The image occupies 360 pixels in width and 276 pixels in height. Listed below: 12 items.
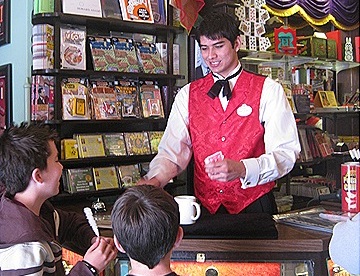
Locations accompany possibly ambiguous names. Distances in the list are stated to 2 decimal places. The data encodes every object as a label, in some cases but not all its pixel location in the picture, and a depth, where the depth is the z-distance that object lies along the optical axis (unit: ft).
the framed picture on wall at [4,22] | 11.68
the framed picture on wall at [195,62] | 13.03
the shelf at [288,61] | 14.78
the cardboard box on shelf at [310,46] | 16.22
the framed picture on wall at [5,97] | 11.53
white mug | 5.80
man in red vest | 7.37
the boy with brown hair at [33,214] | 4.98
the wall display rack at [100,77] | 10.93
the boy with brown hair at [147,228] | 4.43
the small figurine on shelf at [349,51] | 18.26
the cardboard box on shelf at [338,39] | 18.09
